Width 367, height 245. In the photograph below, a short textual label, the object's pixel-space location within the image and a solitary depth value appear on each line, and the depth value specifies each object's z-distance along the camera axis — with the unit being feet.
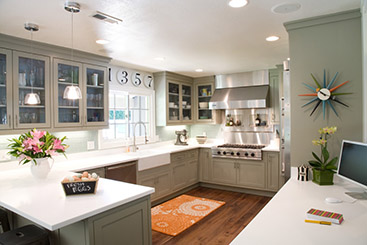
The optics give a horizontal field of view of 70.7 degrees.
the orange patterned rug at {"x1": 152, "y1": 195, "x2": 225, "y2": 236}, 11.46
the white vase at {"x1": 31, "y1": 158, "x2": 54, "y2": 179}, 8.23
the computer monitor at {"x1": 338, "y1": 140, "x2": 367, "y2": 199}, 6.16
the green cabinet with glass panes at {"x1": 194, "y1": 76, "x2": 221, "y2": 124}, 18.77
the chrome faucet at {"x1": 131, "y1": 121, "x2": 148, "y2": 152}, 14.89
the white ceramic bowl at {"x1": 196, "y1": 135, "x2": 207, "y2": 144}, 19.11
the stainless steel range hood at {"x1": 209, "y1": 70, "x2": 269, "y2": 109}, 16.52
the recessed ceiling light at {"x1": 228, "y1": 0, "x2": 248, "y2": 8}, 6.89
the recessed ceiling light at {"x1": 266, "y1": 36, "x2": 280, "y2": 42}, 10.10
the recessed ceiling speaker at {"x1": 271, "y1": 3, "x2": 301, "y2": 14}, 7.25
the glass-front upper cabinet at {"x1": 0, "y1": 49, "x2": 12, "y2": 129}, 9.16
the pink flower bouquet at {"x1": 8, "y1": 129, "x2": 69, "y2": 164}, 7.92
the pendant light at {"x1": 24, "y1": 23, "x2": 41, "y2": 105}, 8.38
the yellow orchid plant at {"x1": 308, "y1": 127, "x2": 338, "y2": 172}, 7.80
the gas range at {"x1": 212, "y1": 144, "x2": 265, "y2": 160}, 15.57
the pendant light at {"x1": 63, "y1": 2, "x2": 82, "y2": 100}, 6.83
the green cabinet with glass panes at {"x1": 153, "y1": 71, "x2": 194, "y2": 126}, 16.90
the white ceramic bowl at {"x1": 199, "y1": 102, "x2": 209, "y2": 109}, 19.02
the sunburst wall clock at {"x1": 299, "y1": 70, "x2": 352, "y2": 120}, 8.14
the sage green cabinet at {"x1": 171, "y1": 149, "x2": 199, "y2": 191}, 15.70
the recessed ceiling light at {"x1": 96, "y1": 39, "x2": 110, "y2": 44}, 10.12
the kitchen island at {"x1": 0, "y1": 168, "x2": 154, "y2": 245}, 5.50
